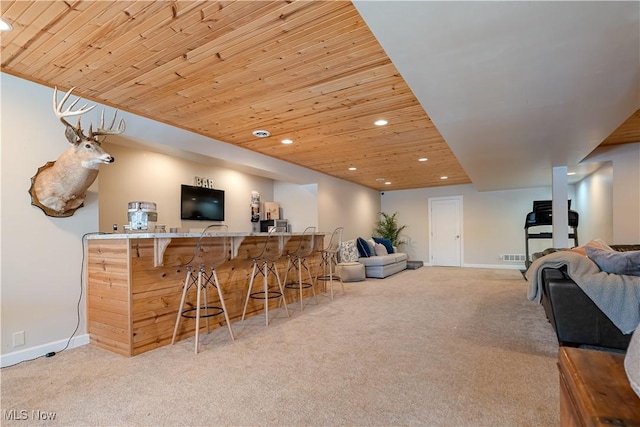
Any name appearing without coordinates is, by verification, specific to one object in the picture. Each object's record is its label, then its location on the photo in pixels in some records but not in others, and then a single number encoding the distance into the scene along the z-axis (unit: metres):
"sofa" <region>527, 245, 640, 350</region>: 2.28
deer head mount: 2.67
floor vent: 8.02
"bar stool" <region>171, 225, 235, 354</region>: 2.86
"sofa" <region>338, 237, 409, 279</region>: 6.82
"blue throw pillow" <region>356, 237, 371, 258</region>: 7.14
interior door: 8.76
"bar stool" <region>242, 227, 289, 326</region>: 3.66
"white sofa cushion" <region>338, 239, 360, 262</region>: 6.88
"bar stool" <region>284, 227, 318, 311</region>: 4.44
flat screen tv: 4.84
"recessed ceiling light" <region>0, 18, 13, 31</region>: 1.97
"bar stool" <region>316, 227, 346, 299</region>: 5.13
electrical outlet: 2.53
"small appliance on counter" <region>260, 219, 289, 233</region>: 6.25
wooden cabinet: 0.71
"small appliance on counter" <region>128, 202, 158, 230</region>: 3.12
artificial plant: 9.16
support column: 5.37
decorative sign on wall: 5.07
